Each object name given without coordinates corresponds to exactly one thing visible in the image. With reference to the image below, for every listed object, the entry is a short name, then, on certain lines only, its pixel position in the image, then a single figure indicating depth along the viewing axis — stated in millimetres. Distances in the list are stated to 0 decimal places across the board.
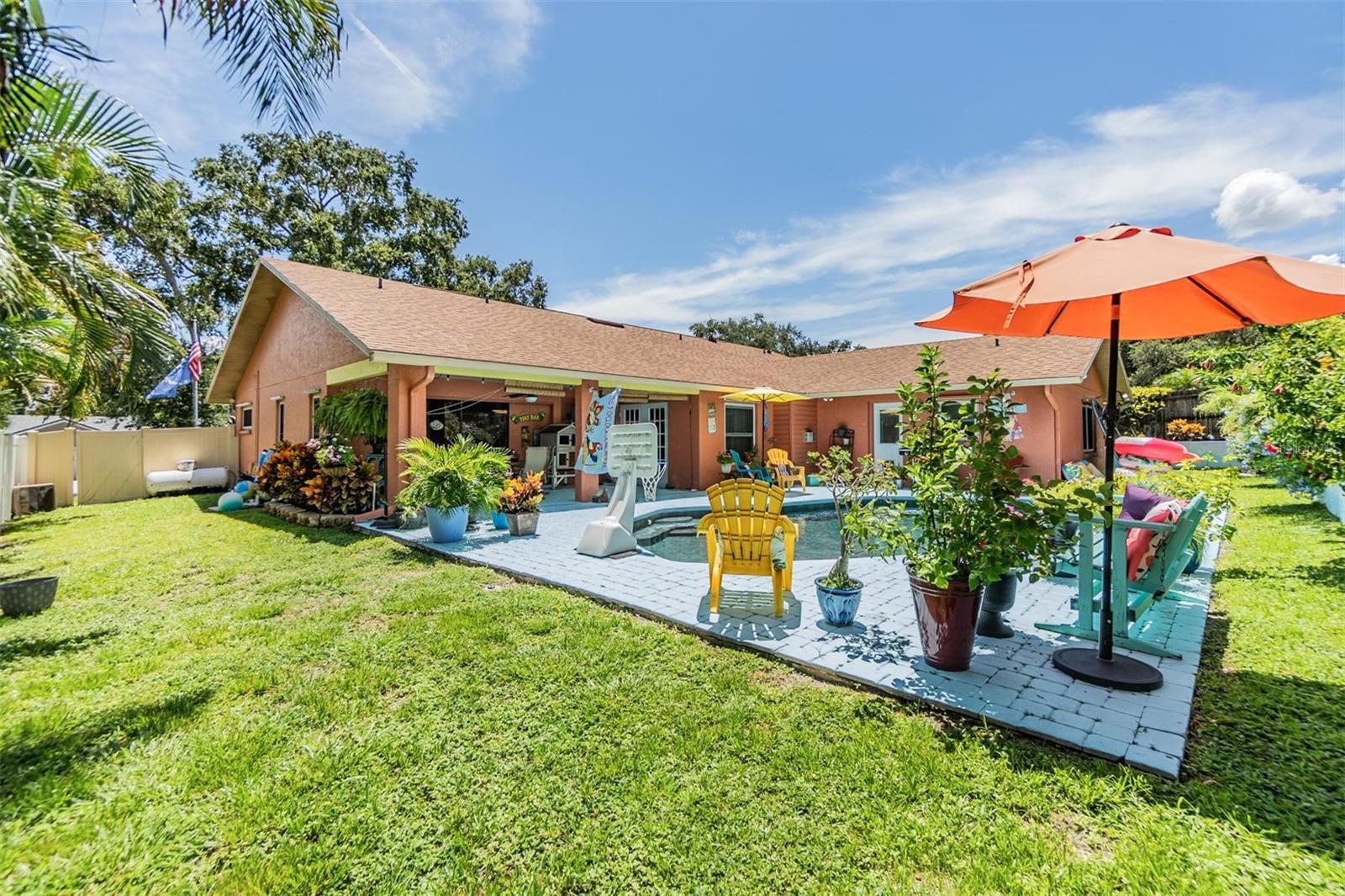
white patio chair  14773
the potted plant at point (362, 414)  9828
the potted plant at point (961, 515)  3363
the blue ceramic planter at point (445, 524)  7918
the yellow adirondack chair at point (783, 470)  14477
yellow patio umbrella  13453
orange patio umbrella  2781
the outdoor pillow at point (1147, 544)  4391
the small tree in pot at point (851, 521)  4145
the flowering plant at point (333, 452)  9969
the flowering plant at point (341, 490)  9766
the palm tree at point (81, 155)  3826
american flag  16625
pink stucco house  10227
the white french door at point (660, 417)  15633
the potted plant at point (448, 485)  7906
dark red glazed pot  3588
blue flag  16922
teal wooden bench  3854
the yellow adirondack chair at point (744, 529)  4914
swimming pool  8180
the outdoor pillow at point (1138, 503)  4824
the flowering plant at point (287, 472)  10758
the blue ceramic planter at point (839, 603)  4465
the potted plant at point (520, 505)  8500
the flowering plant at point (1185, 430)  19500
